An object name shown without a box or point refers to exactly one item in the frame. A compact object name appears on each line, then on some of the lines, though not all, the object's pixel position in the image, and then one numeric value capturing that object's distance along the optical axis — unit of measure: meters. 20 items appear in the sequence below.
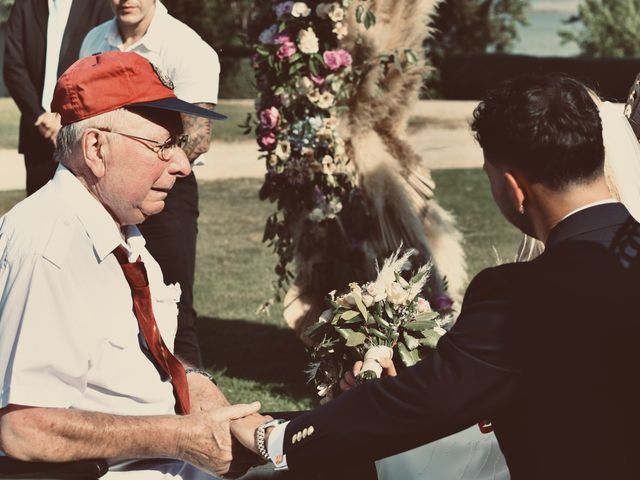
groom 2.01
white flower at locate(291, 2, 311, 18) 5.49
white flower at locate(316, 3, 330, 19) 5.50
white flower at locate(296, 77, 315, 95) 5.55
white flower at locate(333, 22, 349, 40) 5.54
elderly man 2.39
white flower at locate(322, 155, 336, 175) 5.60
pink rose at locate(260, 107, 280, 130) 5.61
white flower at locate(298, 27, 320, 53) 5.49
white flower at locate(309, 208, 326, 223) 5.68
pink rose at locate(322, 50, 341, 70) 5.54
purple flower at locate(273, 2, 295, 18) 5.52
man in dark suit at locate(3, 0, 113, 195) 5.47
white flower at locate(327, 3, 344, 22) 5.48
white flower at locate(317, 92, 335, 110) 5.56
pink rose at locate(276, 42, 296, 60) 5.52
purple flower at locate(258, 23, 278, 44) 5.58
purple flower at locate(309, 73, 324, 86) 5.55
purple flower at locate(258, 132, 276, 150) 5.66
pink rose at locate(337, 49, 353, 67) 5.57
